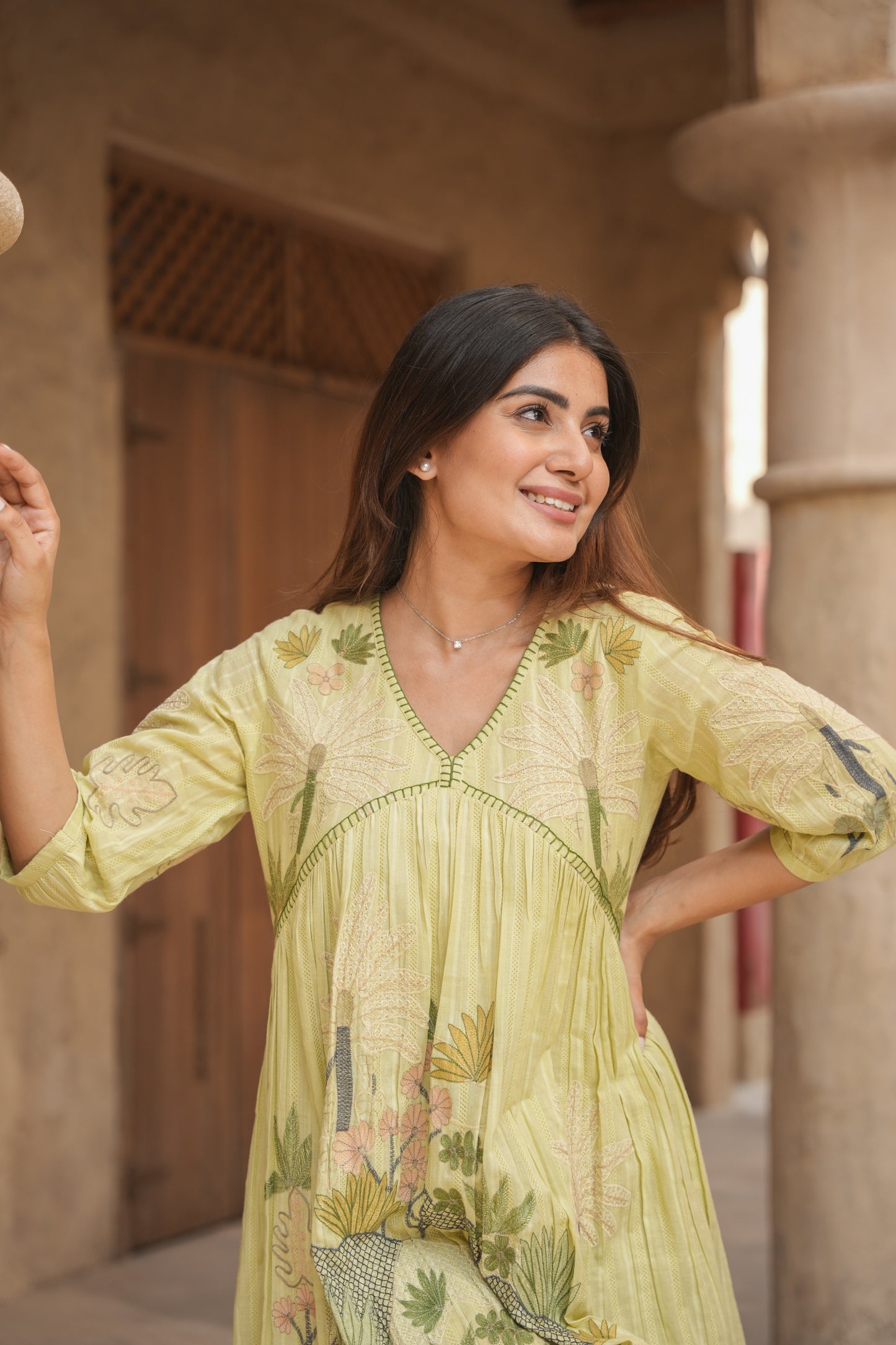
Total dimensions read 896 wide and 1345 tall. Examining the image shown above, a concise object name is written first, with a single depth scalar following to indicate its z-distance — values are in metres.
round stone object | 2.00
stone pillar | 2.94
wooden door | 3.97
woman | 2.15
